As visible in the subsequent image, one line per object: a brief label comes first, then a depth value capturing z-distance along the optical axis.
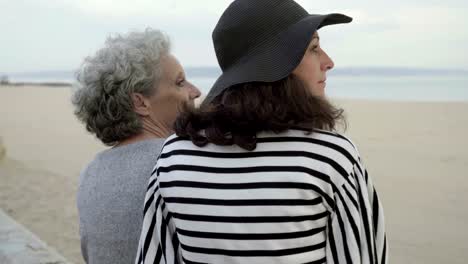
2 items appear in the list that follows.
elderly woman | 2.06
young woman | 1.68
